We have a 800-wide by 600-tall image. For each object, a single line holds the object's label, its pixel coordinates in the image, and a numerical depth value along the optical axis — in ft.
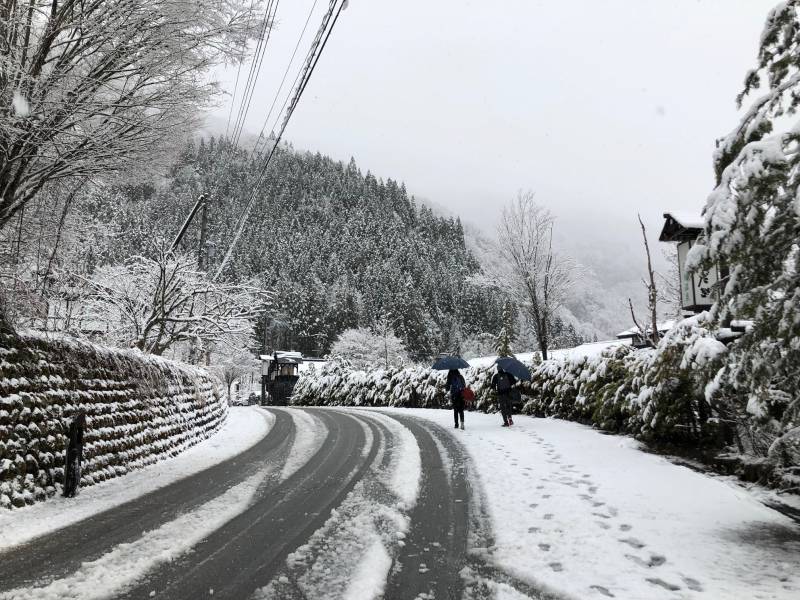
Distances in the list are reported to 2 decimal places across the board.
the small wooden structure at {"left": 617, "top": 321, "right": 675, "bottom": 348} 97.99
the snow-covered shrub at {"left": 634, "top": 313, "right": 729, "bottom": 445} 22.41
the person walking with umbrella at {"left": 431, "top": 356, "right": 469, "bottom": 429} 38.32
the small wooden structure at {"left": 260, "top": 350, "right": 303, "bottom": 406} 164.55
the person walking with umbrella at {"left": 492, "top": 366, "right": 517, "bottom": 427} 37.93
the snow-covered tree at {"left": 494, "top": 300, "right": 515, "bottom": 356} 106.07
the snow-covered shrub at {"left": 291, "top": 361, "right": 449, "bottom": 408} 71.72
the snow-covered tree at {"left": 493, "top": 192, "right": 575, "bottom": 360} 65.00
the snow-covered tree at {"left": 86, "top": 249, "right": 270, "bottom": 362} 44.60
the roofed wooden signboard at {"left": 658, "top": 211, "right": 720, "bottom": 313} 29.19
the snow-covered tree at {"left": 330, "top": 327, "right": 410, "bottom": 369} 196.75
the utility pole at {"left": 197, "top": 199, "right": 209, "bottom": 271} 54.00
